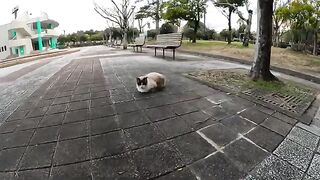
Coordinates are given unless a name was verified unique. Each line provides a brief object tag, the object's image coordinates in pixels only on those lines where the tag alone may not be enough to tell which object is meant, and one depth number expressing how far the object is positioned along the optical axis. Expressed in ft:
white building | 112.47
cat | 12.55
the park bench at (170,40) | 25.74
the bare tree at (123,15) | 57.11
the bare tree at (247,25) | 44.45
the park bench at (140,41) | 40.42
